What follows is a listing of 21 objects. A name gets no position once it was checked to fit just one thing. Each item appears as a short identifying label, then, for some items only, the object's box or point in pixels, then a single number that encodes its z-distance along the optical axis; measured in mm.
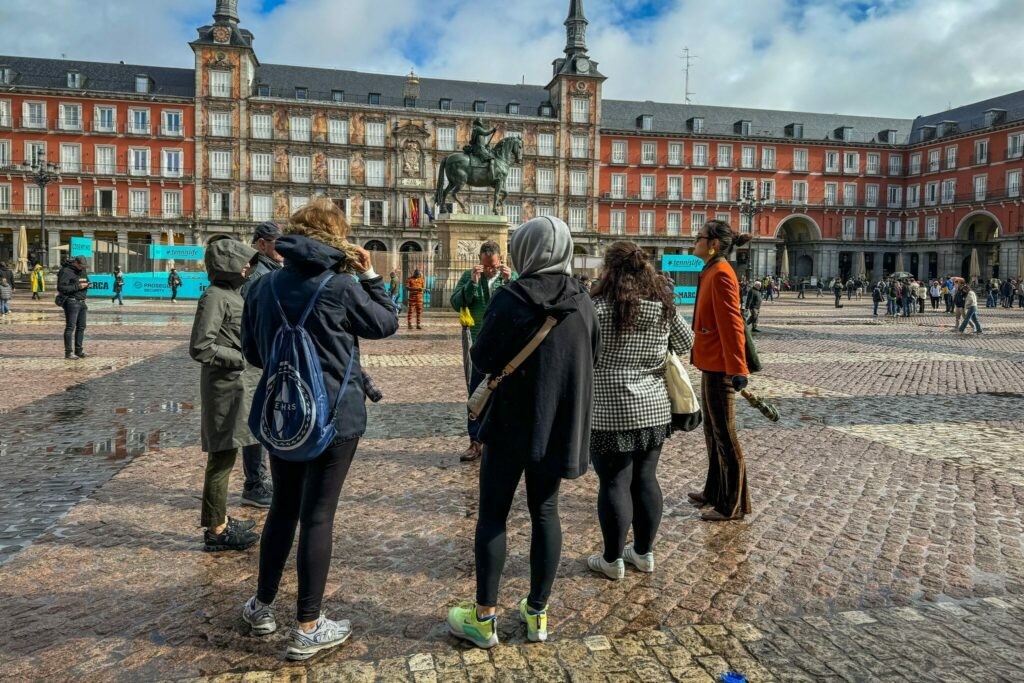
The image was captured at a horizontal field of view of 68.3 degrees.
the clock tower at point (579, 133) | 56406
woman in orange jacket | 4305
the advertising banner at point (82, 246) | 30250
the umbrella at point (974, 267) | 37341
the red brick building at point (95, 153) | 49938
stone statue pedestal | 22453
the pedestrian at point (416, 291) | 18266
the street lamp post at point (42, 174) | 33512
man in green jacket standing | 5875
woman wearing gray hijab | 2828
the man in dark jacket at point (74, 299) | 11727
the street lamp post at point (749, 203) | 34938
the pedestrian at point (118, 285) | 28875
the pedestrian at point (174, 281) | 31781
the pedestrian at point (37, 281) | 31750
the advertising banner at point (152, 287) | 33562
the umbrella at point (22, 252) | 38144
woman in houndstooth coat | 3475
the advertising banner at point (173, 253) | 33781
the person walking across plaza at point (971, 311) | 19016
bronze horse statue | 22250
